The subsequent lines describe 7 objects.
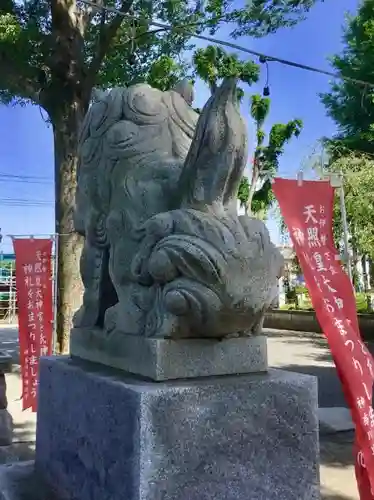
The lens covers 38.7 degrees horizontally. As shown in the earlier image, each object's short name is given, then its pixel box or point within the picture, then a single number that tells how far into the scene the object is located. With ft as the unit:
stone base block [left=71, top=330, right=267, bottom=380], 5.65
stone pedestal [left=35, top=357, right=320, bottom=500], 5.20
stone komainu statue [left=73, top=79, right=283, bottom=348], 5.55
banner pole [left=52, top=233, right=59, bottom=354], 19.49
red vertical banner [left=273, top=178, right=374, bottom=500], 9.86
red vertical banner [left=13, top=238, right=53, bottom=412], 18.71
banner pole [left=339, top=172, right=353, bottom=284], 15.37
